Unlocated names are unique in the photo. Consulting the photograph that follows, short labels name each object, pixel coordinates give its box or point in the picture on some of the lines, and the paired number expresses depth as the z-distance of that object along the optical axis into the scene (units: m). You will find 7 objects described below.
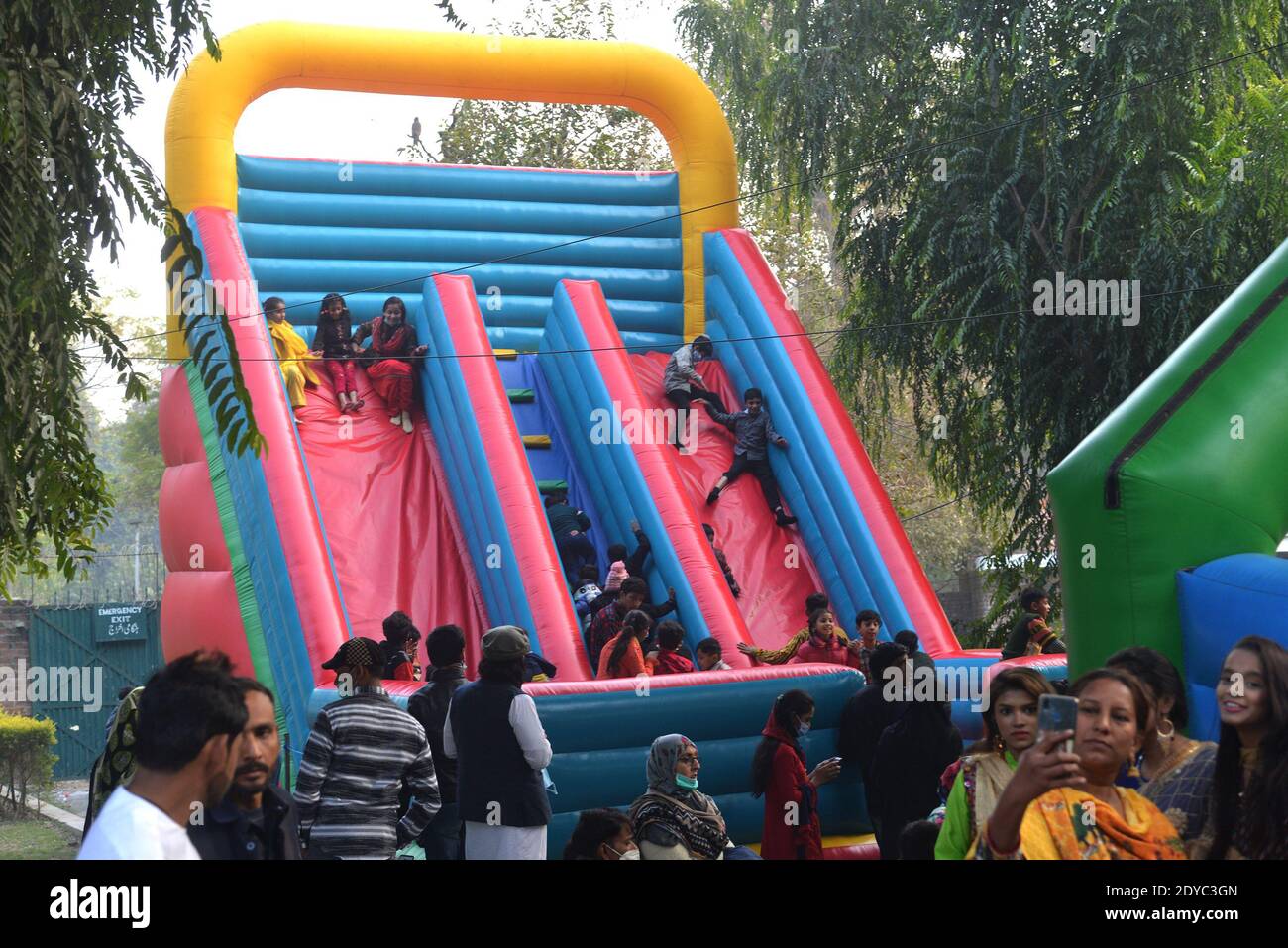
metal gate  15.67
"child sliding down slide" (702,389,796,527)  10.76
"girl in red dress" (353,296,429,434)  10.78
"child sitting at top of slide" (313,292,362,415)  10.88
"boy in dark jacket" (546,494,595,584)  10.02
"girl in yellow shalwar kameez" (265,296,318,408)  10.44
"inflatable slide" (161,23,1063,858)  8.50
